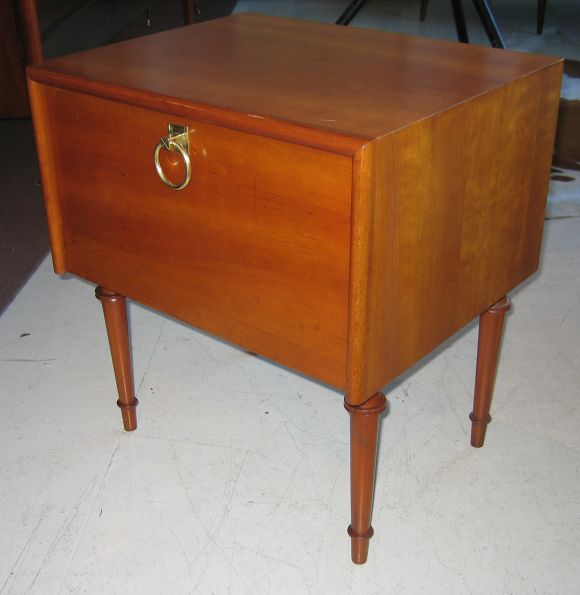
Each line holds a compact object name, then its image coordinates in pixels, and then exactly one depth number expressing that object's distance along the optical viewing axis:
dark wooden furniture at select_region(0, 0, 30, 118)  2.97
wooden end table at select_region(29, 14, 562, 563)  1.02
